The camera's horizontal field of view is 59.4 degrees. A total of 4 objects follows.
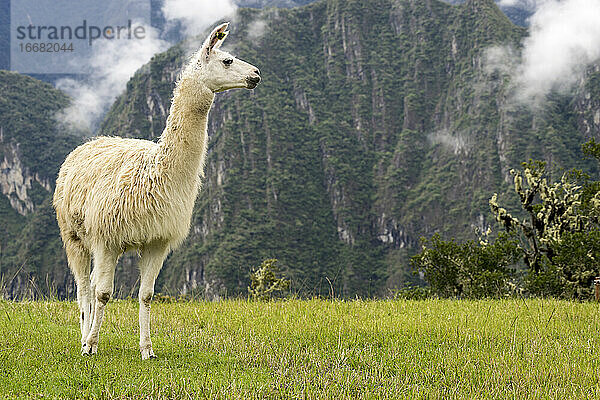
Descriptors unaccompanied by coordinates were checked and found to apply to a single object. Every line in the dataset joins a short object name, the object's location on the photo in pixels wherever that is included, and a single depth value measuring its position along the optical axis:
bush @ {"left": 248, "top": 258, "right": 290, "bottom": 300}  12.05
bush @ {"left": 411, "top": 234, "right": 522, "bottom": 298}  15.25
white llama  4.71
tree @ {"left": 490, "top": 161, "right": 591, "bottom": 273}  15.59
